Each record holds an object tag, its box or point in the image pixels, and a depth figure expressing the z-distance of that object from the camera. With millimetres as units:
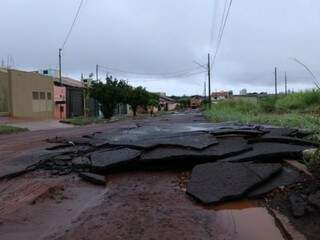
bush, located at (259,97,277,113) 16930
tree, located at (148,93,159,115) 43848
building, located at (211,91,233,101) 73244
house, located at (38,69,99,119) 28558
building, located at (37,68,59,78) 36801
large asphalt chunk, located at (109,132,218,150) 5108
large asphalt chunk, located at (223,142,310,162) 4328
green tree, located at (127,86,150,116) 35506
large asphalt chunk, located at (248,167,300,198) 3463
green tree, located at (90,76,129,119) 27474
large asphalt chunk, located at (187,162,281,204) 3383
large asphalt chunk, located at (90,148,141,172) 4547
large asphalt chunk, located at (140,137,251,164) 4596
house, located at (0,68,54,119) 22466
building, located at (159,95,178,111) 66138
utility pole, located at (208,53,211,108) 33743
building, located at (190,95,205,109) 66337
